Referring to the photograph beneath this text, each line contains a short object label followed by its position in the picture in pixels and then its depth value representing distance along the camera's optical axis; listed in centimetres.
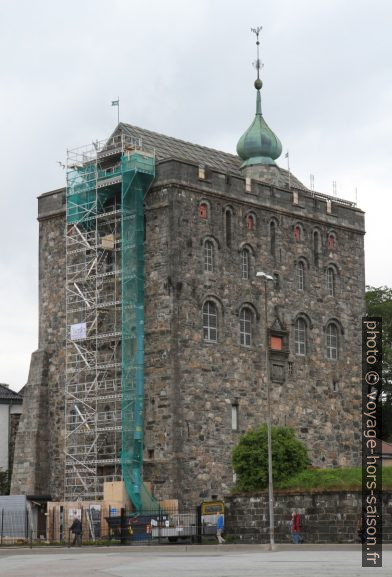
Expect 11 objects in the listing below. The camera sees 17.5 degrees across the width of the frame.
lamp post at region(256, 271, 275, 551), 4678
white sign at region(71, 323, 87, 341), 6097
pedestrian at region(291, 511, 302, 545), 5009
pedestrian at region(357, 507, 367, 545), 4803
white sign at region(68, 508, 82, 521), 5750
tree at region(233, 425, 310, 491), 5638
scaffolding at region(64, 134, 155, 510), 5869
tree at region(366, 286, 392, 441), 8219
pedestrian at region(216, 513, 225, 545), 5178
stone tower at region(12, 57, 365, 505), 5856
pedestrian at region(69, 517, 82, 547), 5116
